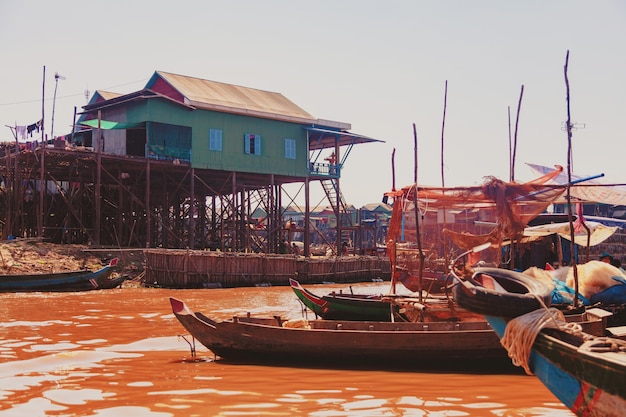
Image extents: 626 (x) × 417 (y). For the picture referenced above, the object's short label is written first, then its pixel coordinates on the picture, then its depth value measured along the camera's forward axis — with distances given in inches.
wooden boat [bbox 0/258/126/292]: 793.6
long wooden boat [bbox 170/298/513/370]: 381.7
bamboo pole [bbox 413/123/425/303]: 439.6
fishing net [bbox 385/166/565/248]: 439.2
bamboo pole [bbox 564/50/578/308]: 386.9
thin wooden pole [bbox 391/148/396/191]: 558.9
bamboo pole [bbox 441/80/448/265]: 563.2
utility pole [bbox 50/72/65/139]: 1139.3
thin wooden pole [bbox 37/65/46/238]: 950.4
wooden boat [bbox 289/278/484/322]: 447.2
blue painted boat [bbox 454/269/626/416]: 193.5
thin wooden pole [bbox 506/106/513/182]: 608.4
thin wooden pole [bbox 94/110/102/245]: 1000.4
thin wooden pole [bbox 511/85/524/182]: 639.1
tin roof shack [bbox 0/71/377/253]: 1089.4
